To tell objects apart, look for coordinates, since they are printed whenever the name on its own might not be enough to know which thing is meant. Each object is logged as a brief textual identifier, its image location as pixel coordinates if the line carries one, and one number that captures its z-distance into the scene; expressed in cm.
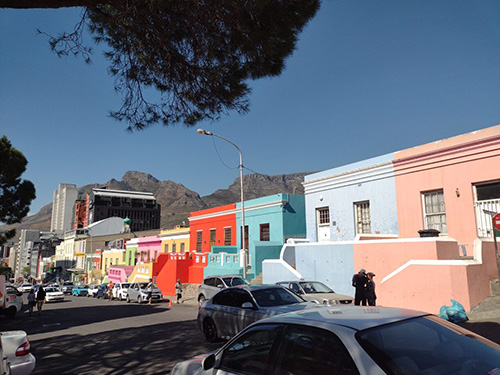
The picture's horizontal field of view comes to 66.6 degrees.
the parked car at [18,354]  645
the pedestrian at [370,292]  1216
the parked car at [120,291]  3076
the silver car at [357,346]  276
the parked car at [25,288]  5412
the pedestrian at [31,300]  2113
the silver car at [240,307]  841
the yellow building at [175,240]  3712
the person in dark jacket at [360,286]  1200
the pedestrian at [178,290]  2545
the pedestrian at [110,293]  3281
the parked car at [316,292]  1259
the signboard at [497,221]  984
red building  3016
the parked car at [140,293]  2692
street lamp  2011
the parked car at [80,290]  4416
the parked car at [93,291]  3944
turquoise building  2453
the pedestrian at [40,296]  2094
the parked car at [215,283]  1758
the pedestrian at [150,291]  2651
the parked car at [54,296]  3347
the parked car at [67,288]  4768
